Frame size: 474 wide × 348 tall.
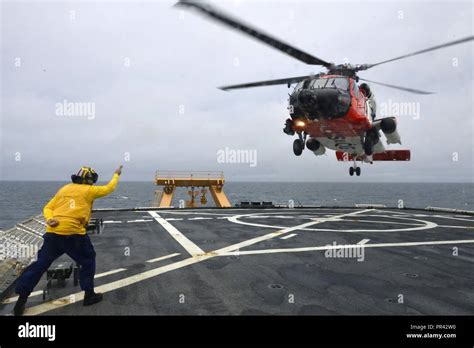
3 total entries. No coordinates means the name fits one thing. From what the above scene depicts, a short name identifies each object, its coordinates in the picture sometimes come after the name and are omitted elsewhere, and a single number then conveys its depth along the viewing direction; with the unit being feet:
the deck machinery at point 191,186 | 103.04
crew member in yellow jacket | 17.57
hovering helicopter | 43.32
